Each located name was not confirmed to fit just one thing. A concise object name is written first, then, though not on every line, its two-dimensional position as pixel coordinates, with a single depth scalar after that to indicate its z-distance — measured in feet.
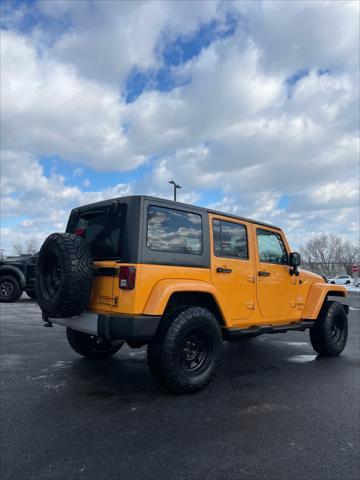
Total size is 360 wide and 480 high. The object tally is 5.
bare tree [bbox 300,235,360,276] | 285.02
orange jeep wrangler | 12.62
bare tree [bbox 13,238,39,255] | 290.56
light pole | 77.87
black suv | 41.68
